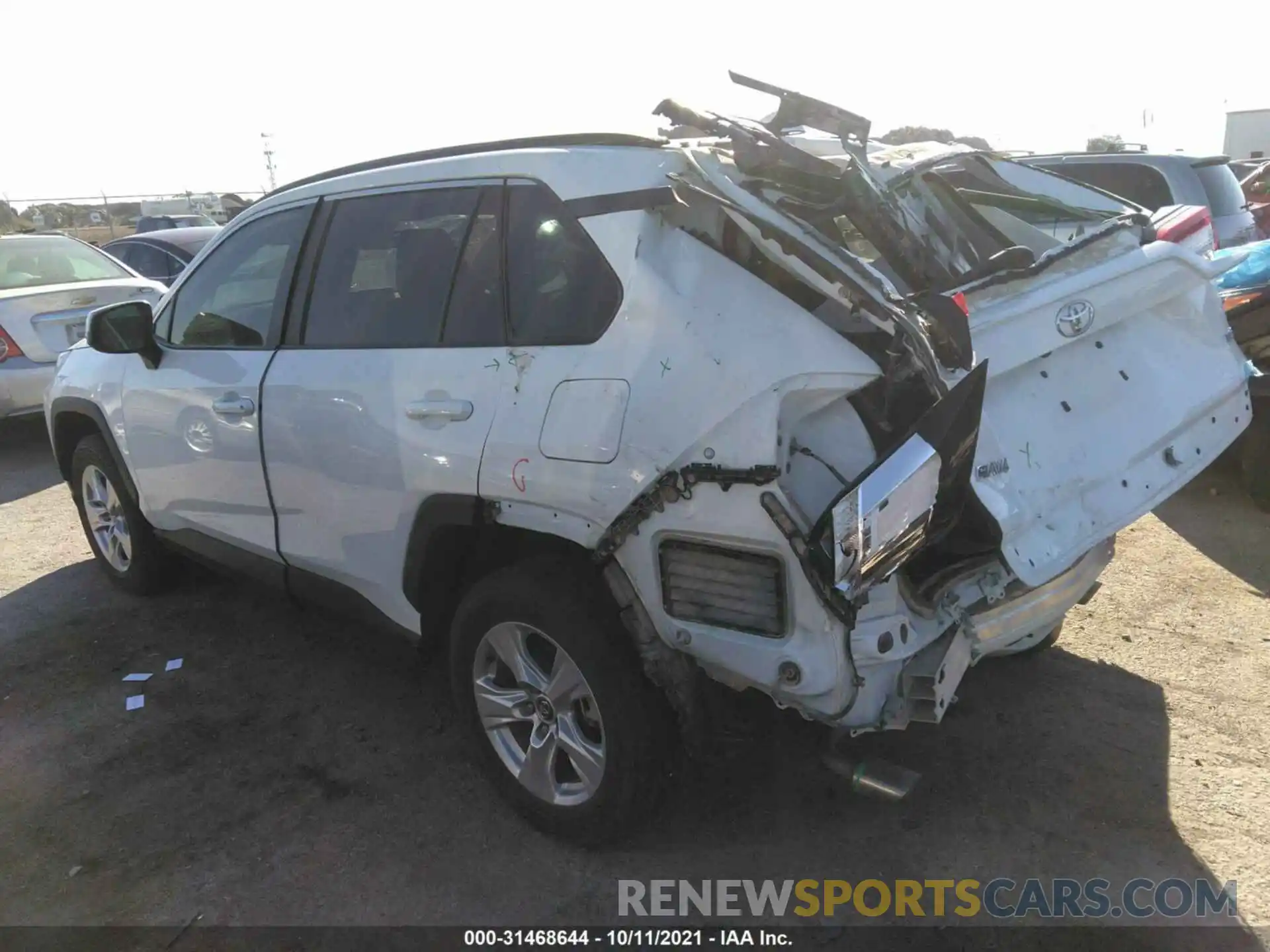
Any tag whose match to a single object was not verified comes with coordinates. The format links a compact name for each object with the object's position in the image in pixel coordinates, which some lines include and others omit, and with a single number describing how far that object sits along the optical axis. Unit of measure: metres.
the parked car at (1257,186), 11.71
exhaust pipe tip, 2.52
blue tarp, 5.48
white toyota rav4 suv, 2.29
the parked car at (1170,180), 7.39
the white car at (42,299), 7.68
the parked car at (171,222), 20.14
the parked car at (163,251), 10.65
